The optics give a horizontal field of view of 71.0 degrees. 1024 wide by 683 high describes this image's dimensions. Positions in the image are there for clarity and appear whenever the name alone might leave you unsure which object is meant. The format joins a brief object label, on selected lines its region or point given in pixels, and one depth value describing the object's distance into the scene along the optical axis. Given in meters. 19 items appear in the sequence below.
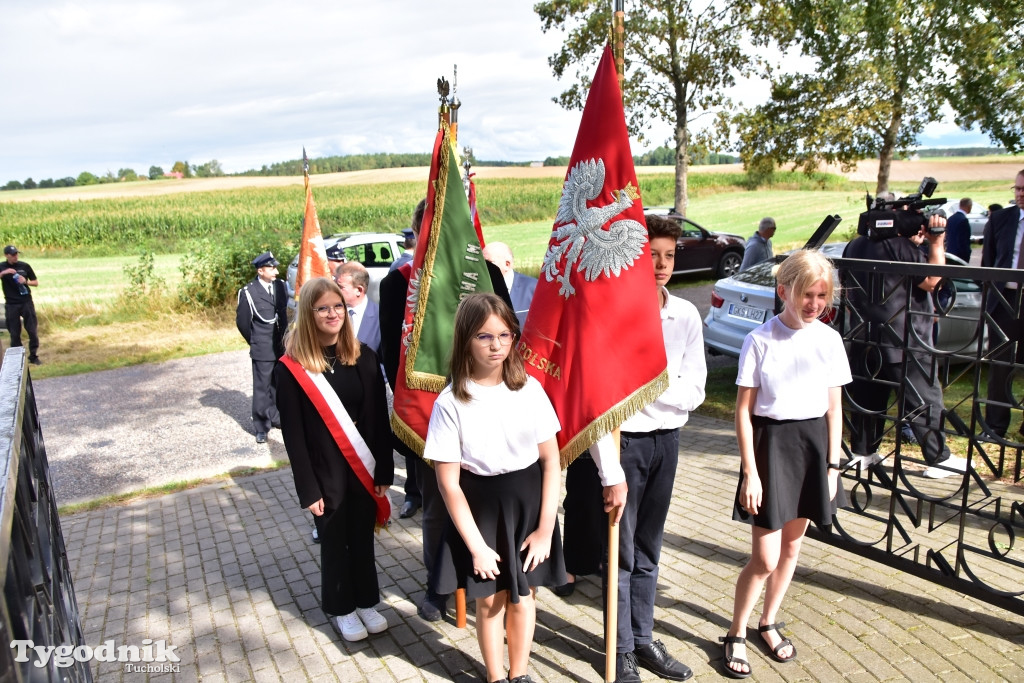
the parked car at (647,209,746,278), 19.20
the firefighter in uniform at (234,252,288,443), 7.65
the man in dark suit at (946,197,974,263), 10.95
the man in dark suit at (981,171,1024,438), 5.99
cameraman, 5.27
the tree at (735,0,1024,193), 13.37
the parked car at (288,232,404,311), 14.27
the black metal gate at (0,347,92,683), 1.43
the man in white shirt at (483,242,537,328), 4.54
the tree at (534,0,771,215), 17.20
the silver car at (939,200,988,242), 24.35
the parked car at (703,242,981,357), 8.01
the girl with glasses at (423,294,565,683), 2.87
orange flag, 7.10
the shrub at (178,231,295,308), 16.73
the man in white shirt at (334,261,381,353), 5.55
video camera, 5.58
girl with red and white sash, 3.62
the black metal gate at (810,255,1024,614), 3.68
